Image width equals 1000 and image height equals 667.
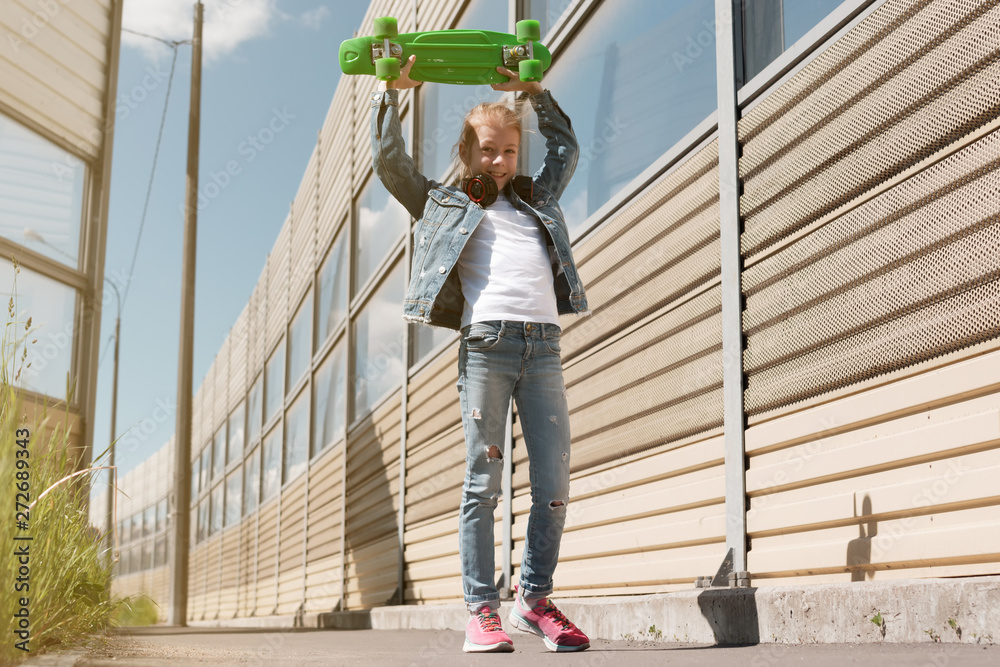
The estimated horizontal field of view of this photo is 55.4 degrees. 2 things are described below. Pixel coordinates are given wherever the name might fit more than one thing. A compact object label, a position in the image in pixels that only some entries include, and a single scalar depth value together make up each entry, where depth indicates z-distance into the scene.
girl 2.93
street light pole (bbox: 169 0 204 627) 10.45
